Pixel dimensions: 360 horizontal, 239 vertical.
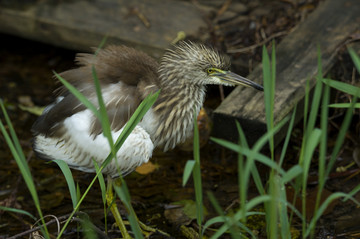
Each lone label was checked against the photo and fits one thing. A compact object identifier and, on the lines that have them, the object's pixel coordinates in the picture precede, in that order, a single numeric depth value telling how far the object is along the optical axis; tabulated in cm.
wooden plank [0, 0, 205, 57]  845
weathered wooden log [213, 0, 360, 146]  626
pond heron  588
